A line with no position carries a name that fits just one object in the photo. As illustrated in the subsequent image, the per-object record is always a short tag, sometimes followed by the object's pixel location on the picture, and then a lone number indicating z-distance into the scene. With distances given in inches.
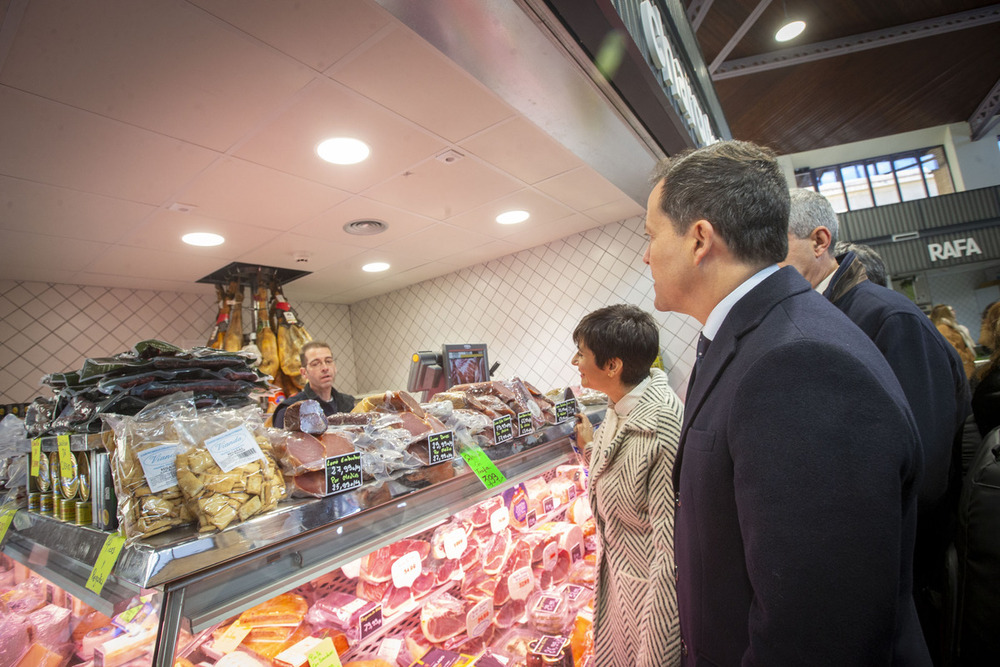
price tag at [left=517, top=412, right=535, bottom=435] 70.1
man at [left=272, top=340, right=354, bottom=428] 146.6
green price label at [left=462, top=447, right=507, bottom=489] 55.5
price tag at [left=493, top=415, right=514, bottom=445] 65.0
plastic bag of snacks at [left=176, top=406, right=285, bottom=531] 35.4
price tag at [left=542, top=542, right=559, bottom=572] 82.0
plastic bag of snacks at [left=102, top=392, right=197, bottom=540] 34.2
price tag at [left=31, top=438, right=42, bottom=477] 49.5
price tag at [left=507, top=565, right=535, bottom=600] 74.6
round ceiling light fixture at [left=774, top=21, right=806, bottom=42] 195.4
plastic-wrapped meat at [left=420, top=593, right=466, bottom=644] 62.7
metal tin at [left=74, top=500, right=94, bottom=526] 42.6
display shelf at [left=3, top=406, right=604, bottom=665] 31.6
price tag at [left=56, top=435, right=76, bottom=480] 44.6
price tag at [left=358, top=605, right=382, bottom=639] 55.7
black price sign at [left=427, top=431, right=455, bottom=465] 52.4
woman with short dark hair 50.4
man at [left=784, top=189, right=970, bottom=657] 61.2
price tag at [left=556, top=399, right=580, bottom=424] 82.0
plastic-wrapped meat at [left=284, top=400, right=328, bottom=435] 47.8
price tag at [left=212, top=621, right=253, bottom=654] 49.2
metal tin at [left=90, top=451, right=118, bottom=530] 38.5
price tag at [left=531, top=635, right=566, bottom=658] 67.3
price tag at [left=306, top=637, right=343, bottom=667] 49.9
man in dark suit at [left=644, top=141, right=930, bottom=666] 25.0
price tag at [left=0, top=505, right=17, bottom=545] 53.0
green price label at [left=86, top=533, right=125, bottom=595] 34.3
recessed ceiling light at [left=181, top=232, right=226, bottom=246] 144.5
